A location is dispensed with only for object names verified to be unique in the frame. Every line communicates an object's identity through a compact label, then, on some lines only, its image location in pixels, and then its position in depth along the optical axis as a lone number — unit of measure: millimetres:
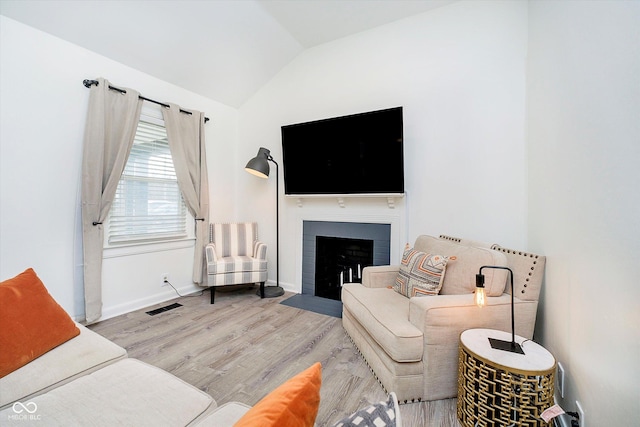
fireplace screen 3222
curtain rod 2551
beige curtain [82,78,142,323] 2539
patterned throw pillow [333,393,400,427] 538
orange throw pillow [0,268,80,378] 1150
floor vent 2863
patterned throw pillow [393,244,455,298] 1925
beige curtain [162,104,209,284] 3260
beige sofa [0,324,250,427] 880
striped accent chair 3120
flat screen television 2713
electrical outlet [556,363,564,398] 1451
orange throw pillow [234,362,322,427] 471
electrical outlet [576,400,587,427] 1210
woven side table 1197
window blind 2922
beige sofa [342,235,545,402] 1542
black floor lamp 3318
